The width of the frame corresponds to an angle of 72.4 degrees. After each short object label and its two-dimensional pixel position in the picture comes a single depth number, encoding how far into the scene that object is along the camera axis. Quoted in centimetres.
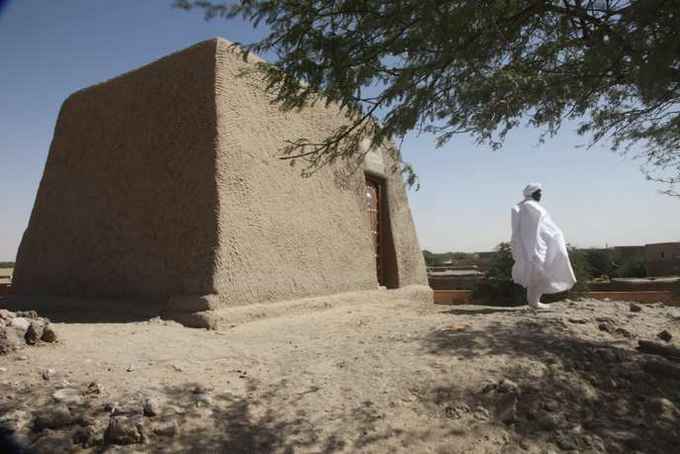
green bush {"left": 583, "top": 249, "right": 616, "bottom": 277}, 1551
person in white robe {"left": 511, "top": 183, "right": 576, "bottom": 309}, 582
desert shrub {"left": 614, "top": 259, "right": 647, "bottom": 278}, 1479
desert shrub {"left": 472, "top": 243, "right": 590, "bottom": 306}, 841
